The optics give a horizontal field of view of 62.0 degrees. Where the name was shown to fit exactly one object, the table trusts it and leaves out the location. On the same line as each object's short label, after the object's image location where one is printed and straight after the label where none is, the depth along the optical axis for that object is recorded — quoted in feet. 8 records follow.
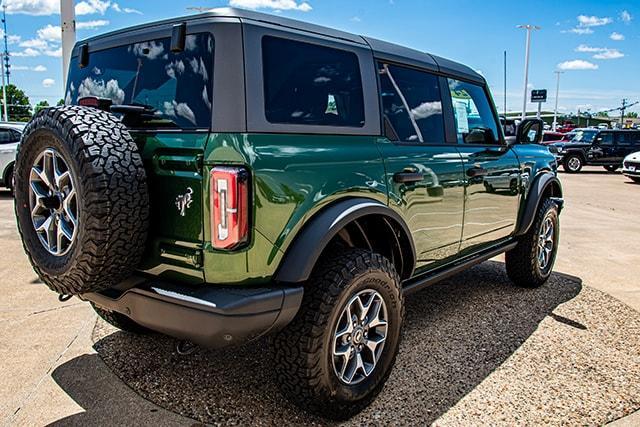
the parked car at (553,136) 87.66
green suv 7.27
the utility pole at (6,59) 157.77
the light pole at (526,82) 100.46
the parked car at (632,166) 56.44
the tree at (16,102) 212.02
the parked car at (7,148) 35.96
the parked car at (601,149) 68.49
